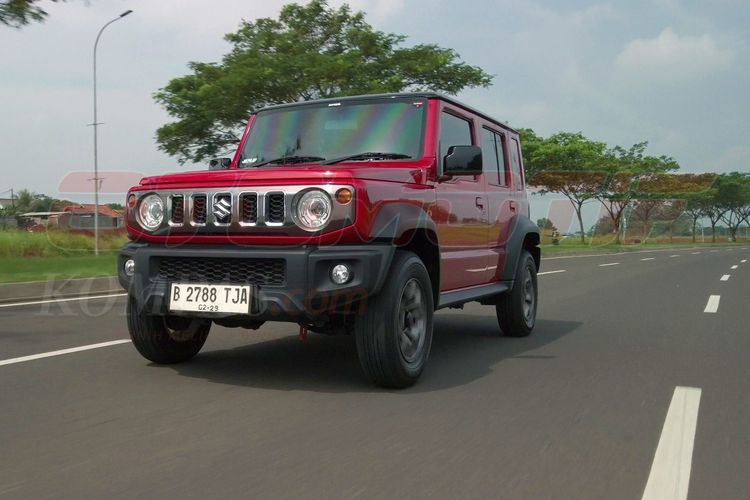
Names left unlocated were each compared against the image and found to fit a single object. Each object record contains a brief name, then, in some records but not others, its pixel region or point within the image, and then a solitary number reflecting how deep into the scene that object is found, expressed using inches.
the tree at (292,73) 816.9
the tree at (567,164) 1572.3
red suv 160.2
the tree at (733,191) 2874.0
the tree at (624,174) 1777.8
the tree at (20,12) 364.2
